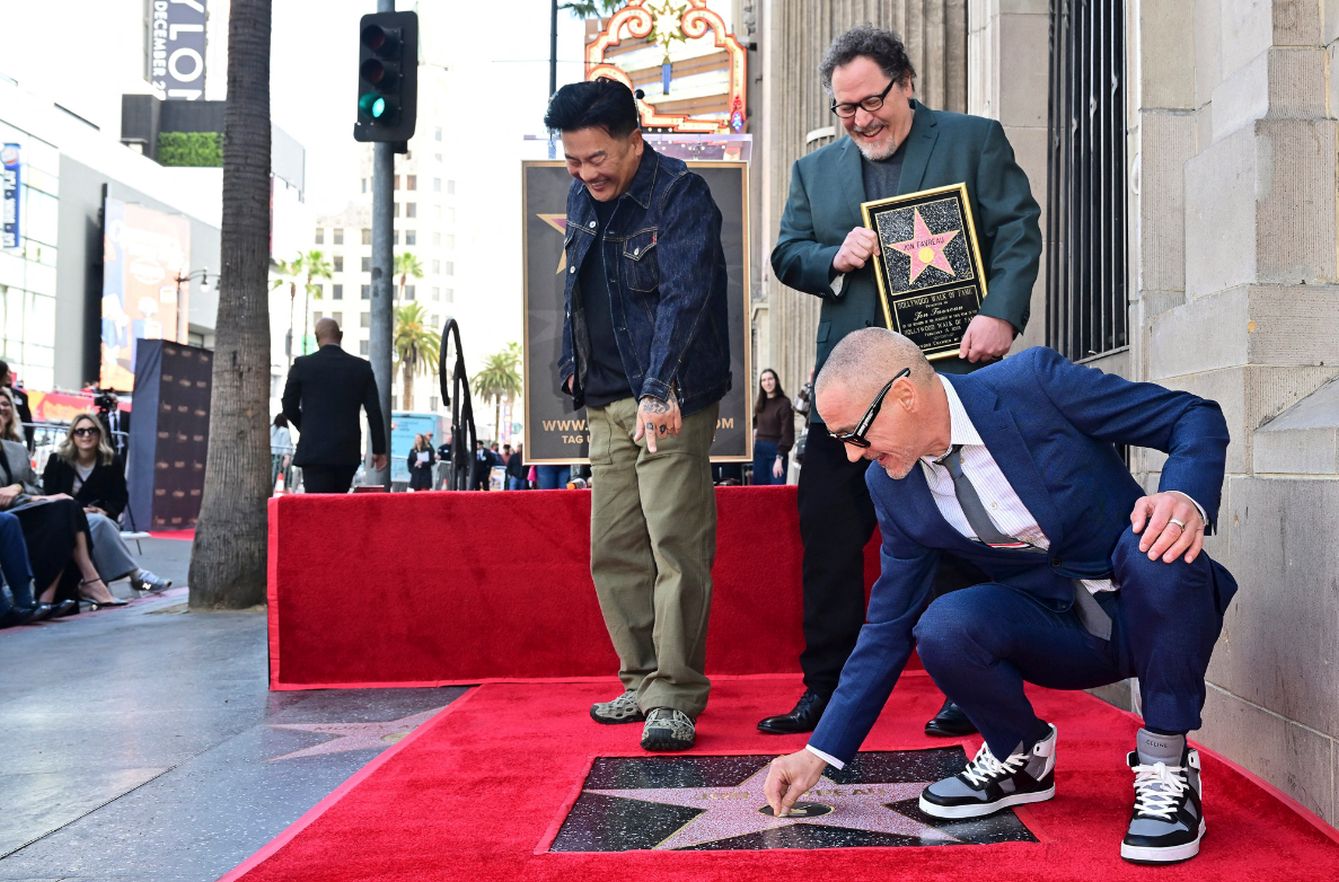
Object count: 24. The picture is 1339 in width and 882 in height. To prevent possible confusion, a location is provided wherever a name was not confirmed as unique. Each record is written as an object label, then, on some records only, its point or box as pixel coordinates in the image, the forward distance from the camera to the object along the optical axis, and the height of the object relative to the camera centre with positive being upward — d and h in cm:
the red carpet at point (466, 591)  507 -52
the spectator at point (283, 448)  2273 +23
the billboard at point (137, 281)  5519 +807
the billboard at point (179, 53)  8112 +2609
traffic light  834 +253
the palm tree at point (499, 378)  11838 +790
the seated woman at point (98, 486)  967 -21
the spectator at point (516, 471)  2552 -15
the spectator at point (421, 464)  2702 -4
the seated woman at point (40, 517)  854 -39
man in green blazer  376 +69
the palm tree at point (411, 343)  9462 +891
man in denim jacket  396 +28
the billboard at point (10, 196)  4512 +933
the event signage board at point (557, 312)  784 +94
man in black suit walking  830 +34
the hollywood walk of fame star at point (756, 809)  283 -82
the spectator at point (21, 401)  884 +55
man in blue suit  252 -19
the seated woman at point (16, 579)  796 -77
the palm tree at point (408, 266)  10256 +1589
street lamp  6208 +678
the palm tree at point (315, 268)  8669 +1329
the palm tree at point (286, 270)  8006 +1253
